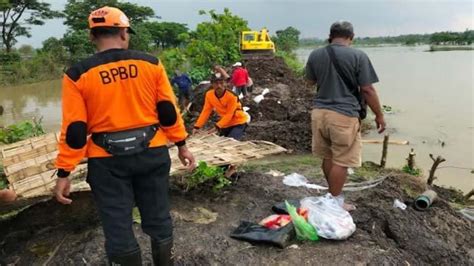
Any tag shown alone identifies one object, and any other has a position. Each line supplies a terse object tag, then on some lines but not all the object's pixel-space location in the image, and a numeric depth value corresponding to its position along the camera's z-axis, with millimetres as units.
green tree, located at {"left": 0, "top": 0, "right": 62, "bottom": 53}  30844
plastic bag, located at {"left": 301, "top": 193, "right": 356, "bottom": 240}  3494
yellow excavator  25188
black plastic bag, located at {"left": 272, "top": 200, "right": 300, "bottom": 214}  4059
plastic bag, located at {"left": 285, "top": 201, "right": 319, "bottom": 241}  3539
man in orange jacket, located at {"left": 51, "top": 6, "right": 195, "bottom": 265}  2453
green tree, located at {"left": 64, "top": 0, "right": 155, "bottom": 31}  37656
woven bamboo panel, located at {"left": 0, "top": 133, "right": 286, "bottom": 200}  3623
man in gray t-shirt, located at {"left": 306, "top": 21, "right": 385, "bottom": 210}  3811
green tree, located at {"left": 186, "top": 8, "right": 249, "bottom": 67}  18078
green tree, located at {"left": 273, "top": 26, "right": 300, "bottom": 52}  45250
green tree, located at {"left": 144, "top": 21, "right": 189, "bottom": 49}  50531
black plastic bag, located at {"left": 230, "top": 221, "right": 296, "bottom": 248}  3454
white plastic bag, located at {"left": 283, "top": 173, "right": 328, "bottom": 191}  4960
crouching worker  5418
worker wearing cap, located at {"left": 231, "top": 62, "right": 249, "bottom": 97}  13008
